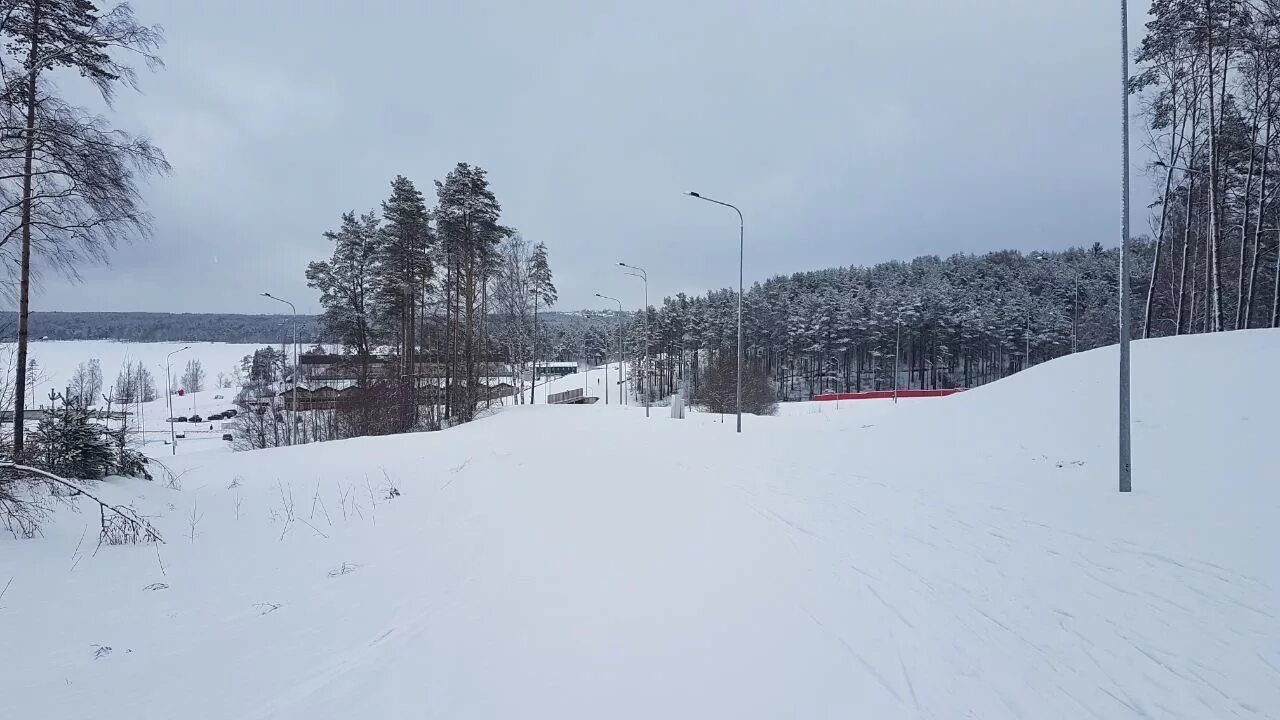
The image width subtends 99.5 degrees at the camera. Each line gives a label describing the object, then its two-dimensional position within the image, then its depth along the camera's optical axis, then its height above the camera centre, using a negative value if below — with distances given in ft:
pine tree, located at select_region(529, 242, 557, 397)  141.79 +21.79
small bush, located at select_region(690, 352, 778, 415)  144.36 -8.72
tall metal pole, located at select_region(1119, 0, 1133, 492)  26.55 +3.19
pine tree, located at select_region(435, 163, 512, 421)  100.94 +23.55
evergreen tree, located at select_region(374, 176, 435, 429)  98.53 +18.04
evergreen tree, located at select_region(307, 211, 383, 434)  106.63 +15.02
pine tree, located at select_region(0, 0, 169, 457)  26.84 +11.23
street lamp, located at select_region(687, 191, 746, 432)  72.45 +15.50
